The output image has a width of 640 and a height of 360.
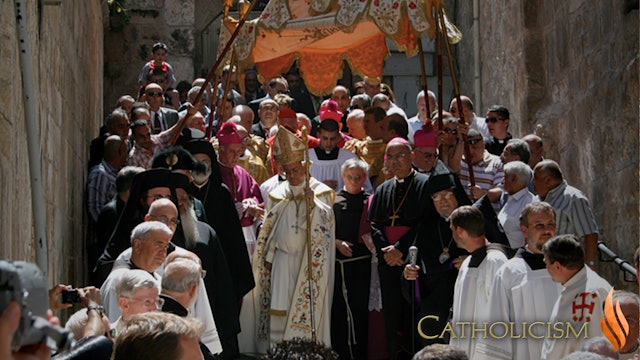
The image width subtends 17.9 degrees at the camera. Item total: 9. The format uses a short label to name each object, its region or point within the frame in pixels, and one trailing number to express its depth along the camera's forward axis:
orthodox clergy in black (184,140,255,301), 16.97
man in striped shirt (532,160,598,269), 16.47
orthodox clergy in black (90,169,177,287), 13.78
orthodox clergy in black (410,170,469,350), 16.21
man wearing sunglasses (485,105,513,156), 21.19
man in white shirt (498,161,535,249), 16.73
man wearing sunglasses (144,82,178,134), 22.25
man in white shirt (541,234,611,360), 11.67
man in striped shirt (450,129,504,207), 18.90
